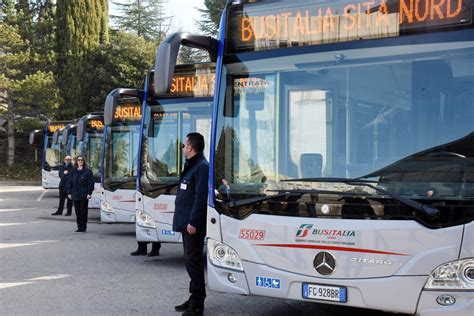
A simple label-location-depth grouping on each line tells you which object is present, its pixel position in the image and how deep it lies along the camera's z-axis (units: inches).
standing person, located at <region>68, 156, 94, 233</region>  555.8
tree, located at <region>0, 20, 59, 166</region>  1537.9
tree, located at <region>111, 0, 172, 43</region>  2322.8
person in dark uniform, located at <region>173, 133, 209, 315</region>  251.3
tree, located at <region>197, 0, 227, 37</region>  1942.7
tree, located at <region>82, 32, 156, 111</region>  1573.6
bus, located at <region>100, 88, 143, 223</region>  490.0
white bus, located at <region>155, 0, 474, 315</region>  179.8
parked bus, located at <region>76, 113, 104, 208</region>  674.8
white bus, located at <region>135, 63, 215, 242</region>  366.9
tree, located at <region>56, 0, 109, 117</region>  1619.1
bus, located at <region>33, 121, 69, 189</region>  1051.3
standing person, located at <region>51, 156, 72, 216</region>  727.7
